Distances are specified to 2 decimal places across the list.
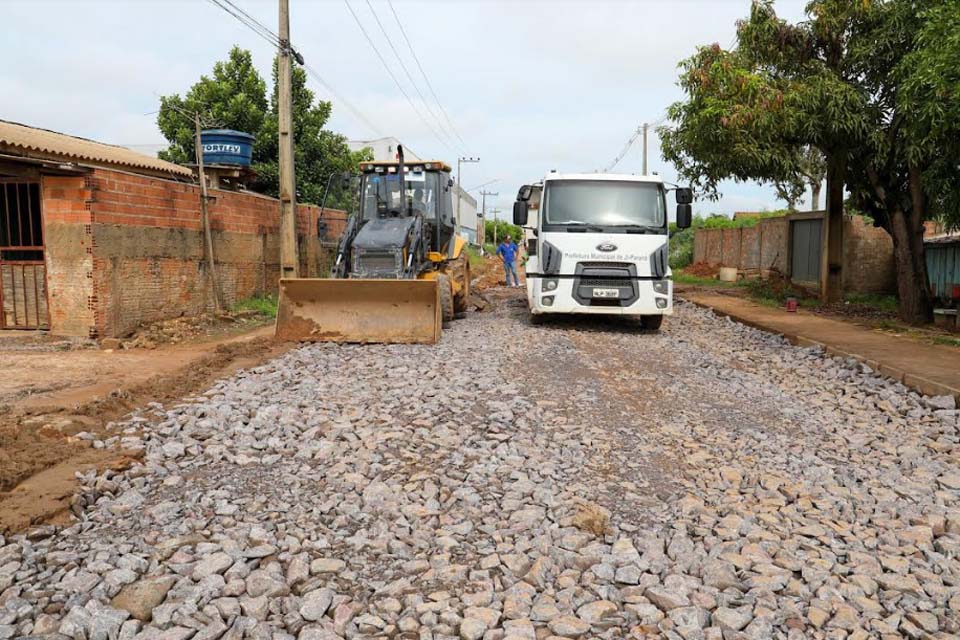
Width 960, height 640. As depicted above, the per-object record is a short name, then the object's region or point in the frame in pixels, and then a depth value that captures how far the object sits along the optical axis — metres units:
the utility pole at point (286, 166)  13.80
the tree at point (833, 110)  12.34
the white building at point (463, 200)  44.00
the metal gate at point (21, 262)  10.27
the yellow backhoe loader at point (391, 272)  9.89
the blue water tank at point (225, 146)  16.64
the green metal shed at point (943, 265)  14.92
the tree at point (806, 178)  21.59
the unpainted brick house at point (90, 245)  9.84
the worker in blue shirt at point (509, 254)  20.77
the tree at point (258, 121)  21.94
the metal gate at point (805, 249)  18.86
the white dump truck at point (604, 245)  11.20
